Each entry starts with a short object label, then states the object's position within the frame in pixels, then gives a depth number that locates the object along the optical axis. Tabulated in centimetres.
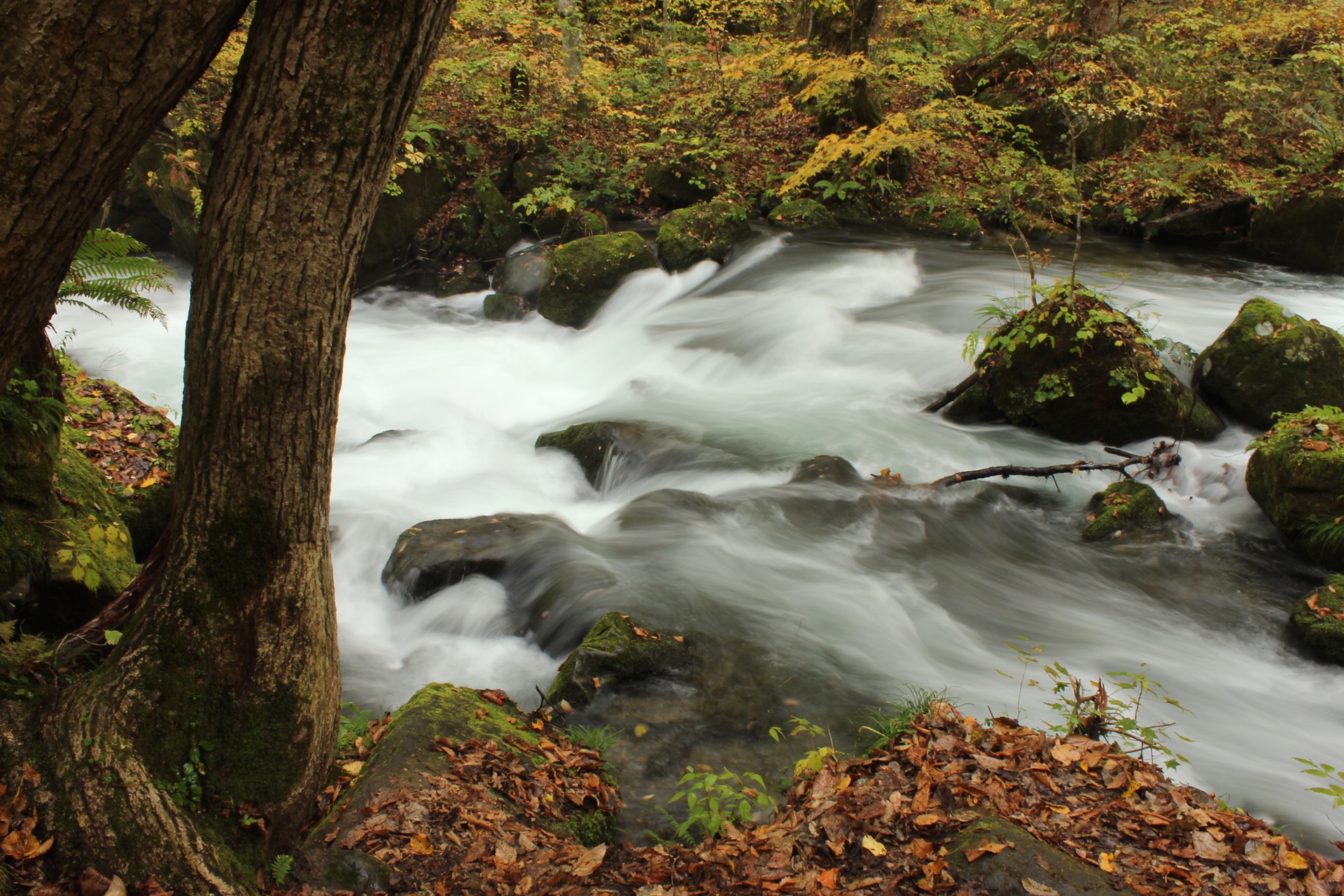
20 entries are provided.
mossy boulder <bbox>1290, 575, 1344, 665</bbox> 577
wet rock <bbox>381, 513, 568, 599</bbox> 611
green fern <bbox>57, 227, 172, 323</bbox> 457
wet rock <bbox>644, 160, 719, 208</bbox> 1523
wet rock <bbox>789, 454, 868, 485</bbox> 802
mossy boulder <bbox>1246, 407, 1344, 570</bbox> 663
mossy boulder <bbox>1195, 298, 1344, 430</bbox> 808
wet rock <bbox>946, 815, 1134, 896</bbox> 272
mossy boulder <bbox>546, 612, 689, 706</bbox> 456
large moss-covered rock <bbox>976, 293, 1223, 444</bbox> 816
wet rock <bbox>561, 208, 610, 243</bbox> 1420
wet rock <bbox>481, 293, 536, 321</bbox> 1322
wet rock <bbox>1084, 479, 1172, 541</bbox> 744
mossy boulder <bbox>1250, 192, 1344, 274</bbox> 1273
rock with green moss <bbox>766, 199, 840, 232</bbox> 1488
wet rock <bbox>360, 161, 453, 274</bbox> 1462
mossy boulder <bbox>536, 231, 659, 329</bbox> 1298
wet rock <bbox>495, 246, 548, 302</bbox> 1346
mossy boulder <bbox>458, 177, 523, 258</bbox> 1474
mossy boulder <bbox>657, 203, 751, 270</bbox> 1358
